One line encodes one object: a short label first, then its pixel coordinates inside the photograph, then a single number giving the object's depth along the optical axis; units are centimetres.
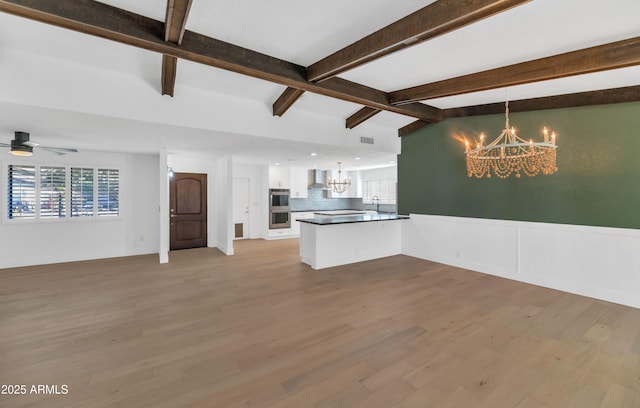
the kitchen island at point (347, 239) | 544
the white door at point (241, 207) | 868
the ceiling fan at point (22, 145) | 417
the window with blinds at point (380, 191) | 973
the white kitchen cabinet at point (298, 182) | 946
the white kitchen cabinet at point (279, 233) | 892
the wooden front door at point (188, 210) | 730
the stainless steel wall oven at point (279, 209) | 894
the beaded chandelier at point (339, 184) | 1025
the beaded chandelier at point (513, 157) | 323
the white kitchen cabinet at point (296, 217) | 938
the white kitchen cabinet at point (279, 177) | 902
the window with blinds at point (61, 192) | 557
